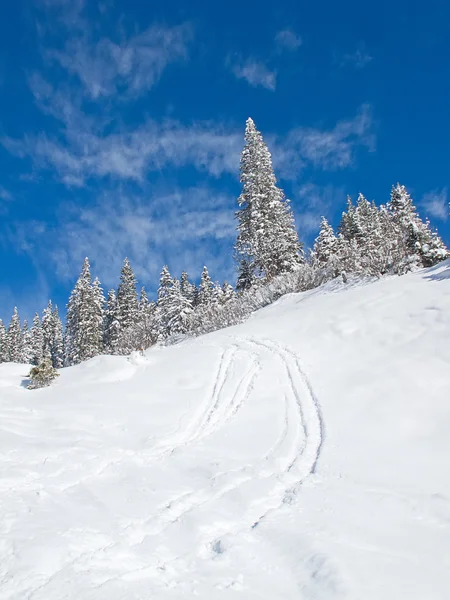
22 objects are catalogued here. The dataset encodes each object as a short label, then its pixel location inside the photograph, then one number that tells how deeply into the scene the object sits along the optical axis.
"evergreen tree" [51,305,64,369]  55.17
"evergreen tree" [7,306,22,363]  56.52
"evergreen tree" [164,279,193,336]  34.09
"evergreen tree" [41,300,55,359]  56.97
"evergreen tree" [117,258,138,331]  41.44
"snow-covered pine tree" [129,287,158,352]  25.27
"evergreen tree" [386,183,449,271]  14.59
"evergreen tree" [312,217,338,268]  31.50
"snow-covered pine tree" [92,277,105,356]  39.28
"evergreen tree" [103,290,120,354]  41.53
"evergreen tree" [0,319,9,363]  56.57
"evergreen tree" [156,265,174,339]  35.55
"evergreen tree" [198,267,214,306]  42.94
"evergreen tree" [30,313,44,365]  58.00
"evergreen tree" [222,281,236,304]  40.39
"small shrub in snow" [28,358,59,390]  10.84
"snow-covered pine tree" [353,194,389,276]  15.28
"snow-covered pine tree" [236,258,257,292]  25.08
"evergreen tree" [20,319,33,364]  55.39
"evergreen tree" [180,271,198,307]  47.00
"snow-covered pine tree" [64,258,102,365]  38.94
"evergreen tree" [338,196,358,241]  41.62
